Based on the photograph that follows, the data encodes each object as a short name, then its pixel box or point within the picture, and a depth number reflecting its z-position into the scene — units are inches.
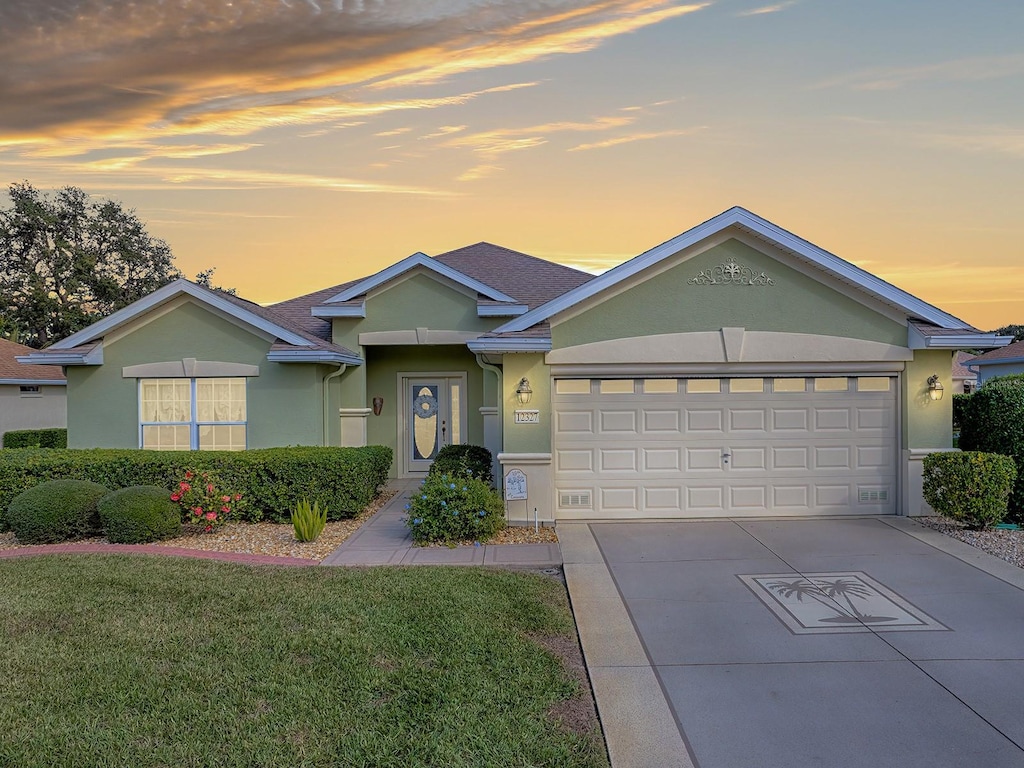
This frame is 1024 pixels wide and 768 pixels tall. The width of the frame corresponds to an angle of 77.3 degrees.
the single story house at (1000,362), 1116.5
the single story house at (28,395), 853.2
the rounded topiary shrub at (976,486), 370.6
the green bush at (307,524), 374.3
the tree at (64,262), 1421.0
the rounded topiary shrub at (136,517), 371.9
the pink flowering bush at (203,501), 396.2
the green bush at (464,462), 454.6
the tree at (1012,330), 2360.6
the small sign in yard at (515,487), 403.2
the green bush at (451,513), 364.5
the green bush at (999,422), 397.7
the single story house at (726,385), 406.6
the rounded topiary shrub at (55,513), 374.0
